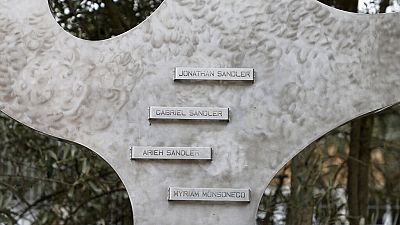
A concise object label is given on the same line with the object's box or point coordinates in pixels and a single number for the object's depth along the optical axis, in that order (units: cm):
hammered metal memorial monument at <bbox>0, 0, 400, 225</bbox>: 298
